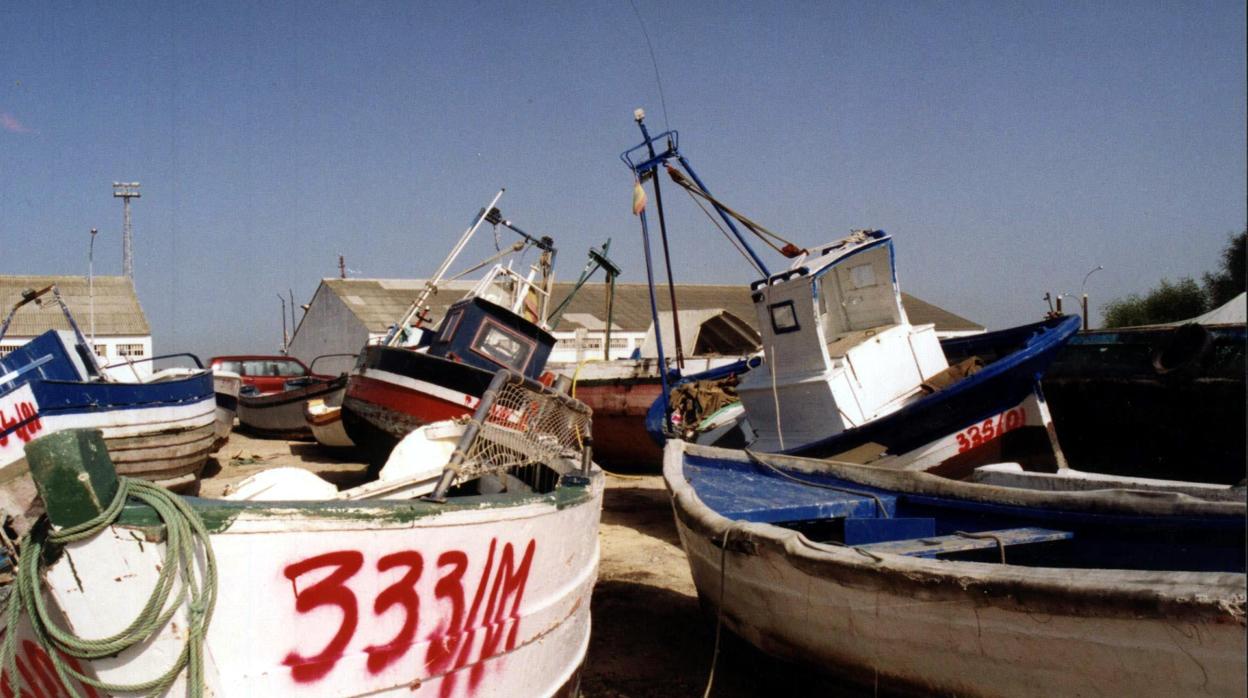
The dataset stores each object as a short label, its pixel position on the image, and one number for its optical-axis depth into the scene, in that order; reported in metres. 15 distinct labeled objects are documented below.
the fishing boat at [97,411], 7.68
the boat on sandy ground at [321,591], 2.57
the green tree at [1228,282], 27.43
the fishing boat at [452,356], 10.05
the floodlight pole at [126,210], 40.45
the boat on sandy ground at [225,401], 13.79
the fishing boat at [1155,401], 7.65
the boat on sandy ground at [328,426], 13.55
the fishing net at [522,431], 3.92
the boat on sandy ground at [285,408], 15.62
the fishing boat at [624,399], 12.34
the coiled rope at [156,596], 2.56
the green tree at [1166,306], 35.41
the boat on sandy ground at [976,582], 2.85
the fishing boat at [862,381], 7.22
